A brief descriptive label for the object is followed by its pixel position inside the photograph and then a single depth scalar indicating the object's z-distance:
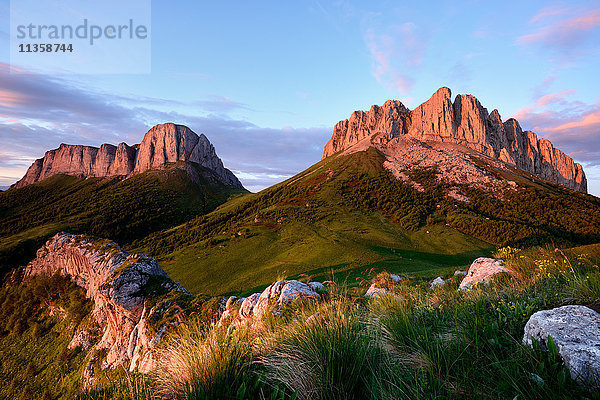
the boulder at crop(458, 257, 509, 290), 9.62
